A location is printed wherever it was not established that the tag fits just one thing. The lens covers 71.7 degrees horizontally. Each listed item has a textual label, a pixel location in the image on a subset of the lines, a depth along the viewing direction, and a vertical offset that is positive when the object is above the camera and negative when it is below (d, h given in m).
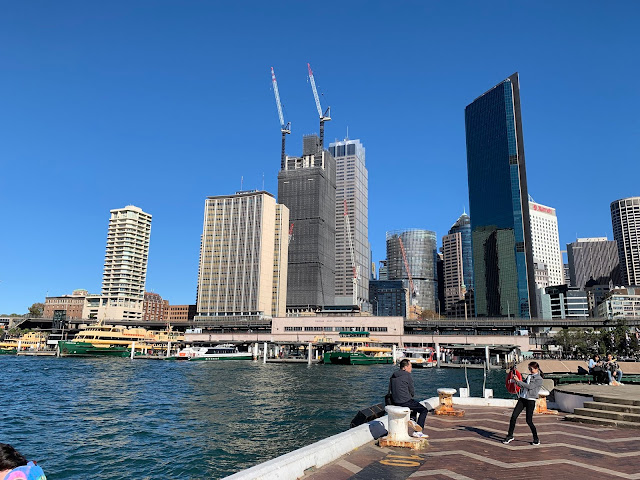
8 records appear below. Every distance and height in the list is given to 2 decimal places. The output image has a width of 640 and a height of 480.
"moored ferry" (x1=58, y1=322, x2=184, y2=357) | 121.25 -3.78
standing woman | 12.13 -1.71
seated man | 12.20 -1.65
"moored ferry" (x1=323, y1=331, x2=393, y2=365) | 109.88 -5.49
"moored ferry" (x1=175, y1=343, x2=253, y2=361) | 120.31 -6.58
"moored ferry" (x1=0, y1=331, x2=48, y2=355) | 156.96 -5.73
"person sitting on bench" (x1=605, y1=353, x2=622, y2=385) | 25.20 -2.15
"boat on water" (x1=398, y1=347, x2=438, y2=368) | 113.14 -6.02
